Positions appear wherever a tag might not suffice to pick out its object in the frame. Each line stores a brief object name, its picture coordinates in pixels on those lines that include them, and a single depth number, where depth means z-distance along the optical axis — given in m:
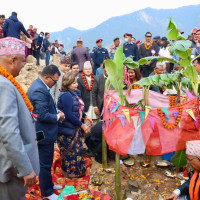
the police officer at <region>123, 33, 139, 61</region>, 7.84
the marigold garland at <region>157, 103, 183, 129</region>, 2.74
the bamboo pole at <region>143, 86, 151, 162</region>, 3.24
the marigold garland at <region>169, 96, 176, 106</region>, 3.44
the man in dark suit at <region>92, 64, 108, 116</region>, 4.77
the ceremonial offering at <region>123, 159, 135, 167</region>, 4.05
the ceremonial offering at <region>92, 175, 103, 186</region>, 3.53
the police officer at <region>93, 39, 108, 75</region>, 7.82
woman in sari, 3.47
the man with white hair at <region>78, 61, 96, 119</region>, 4.93
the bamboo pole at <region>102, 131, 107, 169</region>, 3.99
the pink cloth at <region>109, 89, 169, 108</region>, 3.73
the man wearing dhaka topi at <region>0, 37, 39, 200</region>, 1.62
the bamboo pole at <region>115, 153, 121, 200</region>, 2.99
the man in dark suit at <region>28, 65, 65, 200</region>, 2.88
